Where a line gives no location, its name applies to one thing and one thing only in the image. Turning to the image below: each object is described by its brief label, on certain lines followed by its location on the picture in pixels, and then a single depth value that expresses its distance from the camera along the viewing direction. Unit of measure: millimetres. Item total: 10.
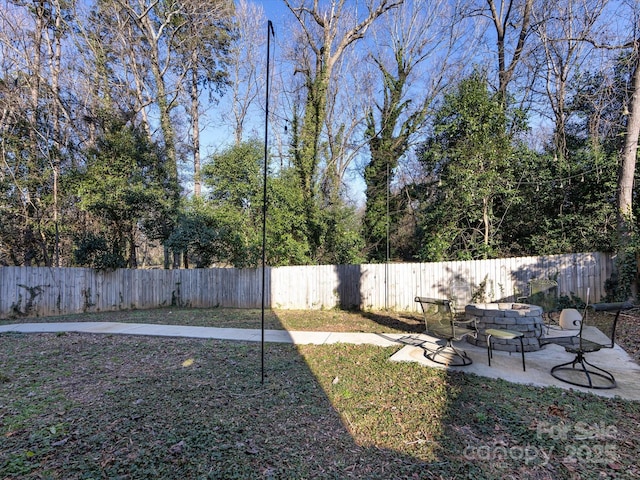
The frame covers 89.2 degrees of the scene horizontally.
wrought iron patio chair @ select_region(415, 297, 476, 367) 4352
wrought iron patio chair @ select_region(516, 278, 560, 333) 6867
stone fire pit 4820
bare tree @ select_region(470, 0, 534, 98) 11758
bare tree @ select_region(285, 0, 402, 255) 13766
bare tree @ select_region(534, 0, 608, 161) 9391
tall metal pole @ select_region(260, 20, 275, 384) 3662
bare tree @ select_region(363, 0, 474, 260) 14711
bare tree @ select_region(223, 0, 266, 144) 17078
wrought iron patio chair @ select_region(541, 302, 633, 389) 3562
